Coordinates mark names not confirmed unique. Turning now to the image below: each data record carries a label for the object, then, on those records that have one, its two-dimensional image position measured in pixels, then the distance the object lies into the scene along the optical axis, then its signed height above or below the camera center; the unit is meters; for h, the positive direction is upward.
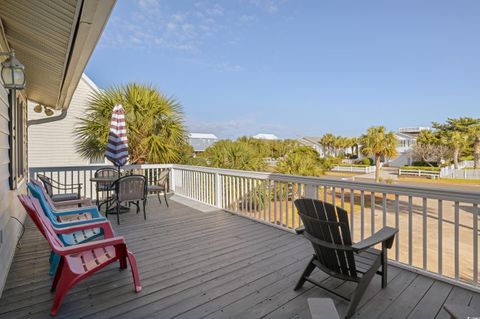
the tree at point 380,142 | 23.66 +1.43
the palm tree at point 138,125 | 8.22 +1.05
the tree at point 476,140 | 30.00 +1.99
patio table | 5.38 -0.44
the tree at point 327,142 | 48.22 +2.92
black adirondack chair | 2.14 -0.73
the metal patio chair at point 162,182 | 6.33 -0.58
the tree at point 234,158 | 9.05 +0.01
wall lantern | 2.68 +0.87
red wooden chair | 2.11 -0.90
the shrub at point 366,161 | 39.24 -0.45
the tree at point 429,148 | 31.81 +1.21
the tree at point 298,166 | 12.09 -0.36
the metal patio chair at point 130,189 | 5.00 -0.58
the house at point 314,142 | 50.47 +3.16
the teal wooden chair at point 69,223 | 2.80 -0.70
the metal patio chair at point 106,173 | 6.25 -0.36
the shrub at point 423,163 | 33.96 -0.66
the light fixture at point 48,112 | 7.39 +1.31
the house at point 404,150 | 38.94 +1.25
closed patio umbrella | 5.82 +0.38
